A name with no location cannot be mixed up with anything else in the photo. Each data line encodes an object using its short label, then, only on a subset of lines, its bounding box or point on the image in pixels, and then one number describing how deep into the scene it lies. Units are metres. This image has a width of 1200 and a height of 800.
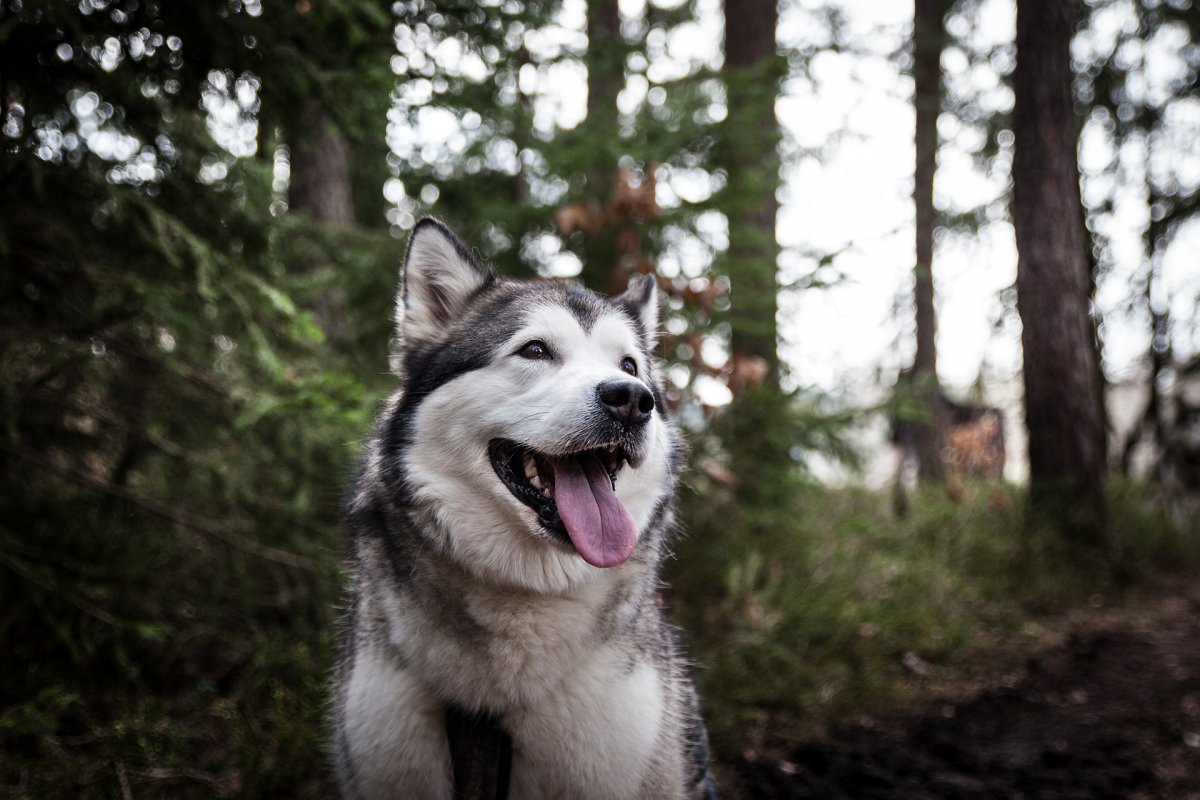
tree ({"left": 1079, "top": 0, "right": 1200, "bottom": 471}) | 11.79
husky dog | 2.33
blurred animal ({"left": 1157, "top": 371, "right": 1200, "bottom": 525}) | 10.72
